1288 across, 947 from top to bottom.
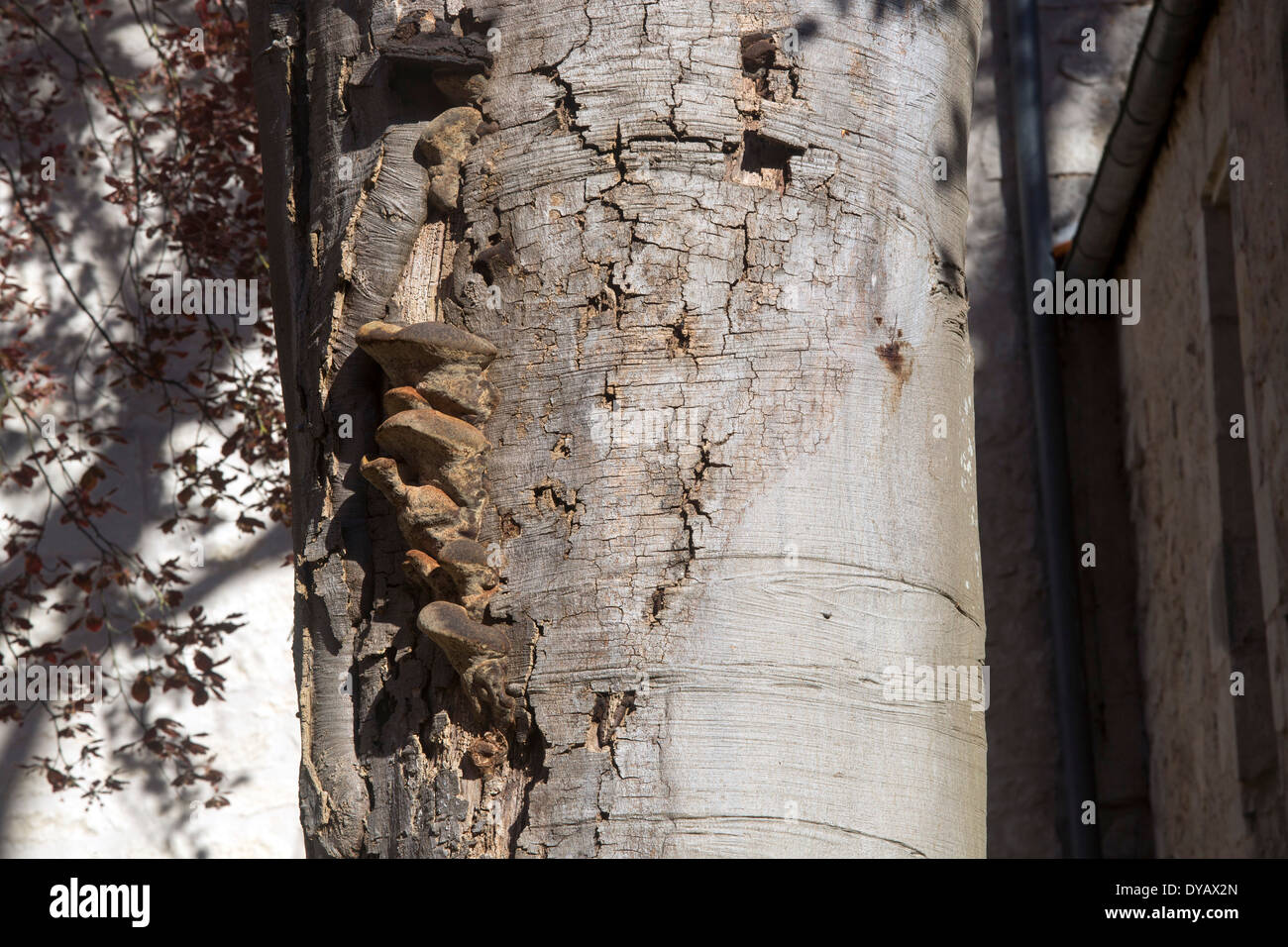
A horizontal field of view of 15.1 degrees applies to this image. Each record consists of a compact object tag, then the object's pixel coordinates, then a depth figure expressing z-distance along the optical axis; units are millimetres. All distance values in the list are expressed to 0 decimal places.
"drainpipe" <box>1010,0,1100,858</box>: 10295
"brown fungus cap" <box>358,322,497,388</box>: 4807
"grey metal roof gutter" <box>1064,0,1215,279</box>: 7574
